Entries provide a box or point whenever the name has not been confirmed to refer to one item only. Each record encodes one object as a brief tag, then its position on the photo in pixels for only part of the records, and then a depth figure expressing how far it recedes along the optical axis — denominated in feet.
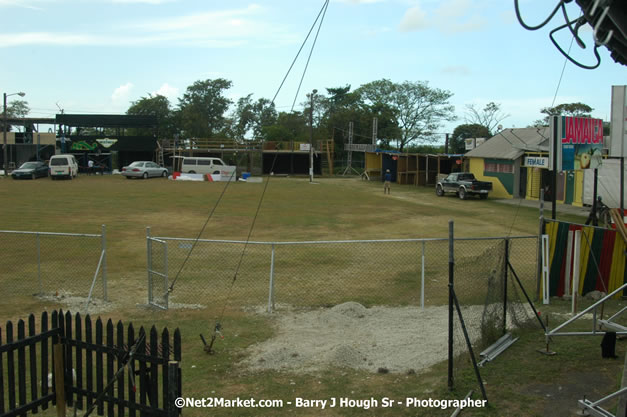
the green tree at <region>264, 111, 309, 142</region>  249.75
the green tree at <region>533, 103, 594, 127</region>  223.51
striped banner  36.88
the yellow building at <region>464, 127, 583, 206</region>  106.73
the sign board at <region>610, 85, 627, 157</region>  38.29
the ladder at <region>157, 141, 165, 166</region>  201.36
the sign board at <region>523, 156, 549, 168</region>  87.88
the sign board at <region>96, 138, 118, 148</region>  189.47
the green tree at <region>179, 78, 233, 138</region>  274.57
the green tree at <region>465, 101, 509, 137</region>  222.48
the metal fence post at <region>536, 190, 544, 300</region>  37.28
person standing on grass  132.03
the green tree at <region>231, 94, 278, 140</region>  302.45
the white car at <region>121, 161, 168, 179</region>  157.79
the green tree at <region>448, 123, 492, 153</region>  238.02
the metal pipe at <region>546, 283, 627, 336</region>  25.43
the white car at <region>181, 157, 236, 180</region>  167.43
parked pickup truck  119.34
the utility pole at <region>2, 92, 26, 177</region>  160.23
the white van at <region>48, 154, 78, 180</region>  146.41
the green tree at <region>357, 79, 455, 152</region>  253.24
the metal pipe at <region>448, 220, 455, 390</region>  21.42
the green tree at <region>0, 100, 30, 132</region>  330.79
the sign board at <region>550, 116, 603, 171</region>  43.01
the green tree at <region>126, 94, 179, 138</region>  277.23
